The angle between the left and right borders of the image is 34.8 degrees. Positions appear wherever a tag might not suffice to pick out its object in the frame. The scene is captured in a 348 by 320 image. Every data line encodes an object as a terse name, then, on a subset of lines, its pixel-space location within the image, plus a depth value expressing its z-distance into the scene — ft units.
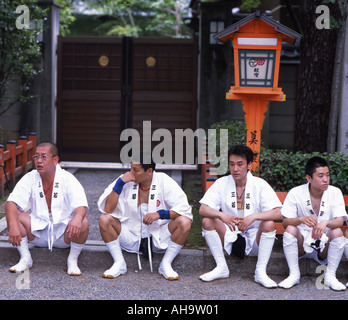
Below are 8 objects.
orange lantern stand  21.59
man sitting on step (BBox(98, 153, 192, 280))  18.85
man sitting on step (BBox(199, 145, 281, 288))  18.37
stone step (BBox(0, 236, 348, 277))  19.61
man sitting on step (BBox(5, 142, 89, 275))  18.90
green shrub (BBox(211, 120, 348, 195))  21.48
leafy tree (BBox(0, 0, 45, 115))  31.96
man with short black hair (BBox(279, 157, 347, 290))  17.93
